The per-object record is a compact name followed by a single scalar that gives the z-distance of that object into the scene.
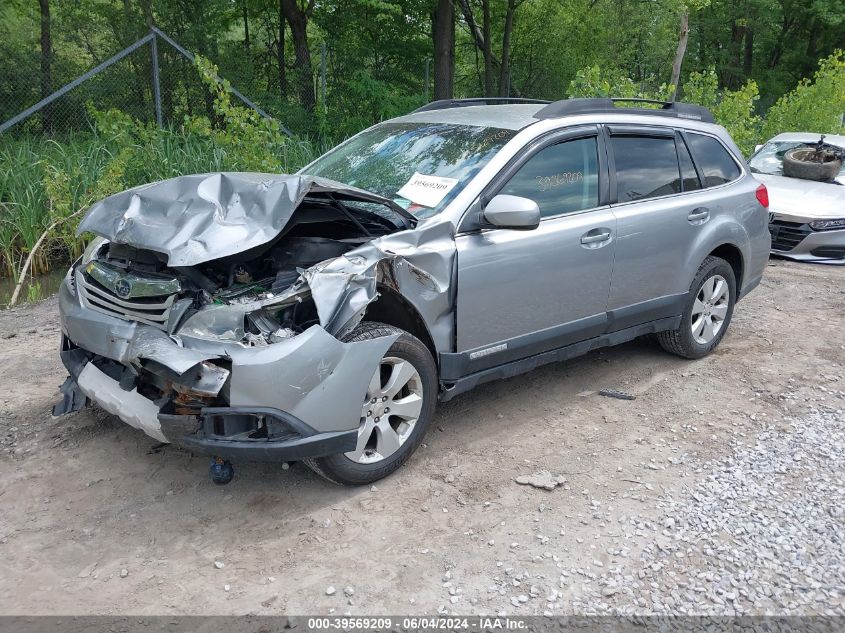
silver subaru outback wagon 3.16
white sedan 8.77
